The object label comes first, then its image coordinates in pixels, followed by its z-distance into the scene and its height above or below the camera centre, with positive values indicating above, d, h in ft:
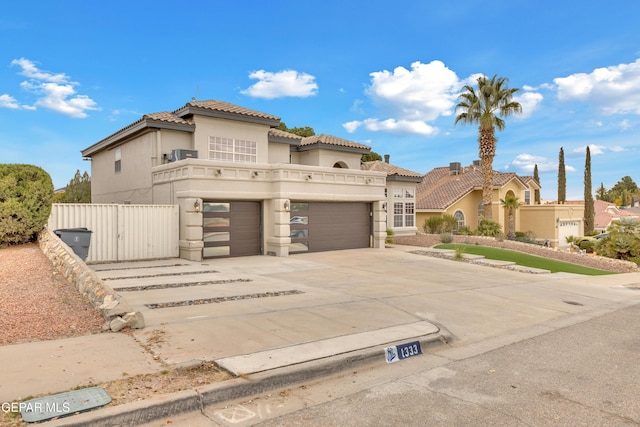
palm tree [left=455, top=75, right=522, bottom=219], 98.78 +23.09
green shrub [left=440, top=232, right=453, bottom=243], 83.46 -4.56
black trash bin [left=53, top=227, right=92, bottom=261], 44.78 -2.50
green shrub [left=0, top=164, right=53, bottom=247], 41.63 +1.30
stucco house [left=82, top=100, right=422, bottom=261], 57.05 +4.36
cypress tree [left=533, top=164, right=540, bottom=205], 159.98 +6.41
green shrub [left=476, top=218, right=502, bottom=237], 102.06 -3.30
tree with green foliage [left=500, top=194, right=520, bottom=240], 108.17 +0.12
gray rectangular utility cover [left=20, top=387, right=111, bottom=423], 13.26 -5.99
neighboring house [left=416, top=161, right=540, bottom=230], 122.83 +6.09
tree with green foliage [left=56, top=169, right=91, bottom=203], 115.73 +6.68
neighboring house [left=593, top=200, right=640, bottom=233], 180.75 +0.37
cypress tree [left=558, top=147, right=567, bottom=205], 162.50 +12.69
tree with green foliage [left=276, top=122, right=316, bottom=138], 143.82 +27.90
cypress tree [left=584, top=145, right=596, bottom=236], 146.61 +3.63
